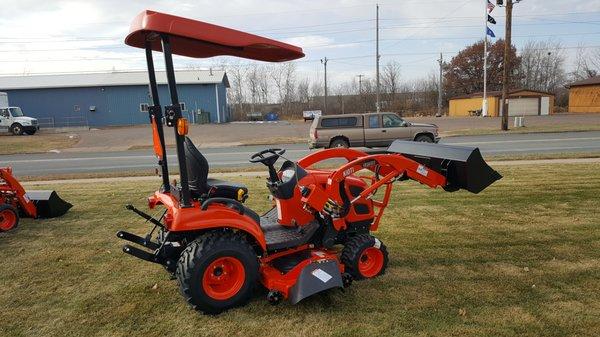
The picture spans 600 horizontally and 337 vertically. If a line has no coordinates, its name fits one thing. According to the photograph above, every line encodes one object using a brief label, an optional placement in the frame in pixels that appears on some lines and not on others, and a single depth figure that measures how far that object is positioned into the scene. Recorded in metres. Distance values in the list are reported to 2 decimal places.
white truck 35.47
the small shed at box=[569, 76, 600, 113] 49.69
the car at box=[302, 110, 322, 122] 52.09
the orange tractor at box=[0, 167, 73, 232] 6.66
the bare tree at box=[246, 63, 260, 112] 77.62
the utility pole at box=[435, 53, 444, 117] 56.31
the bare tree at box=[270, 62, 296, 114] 73.20
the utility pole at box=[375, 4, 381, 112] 42.46
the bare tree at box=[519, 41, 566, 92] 78.31
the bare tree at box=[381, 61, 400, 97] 74.88
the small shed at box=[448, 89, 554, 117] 50.28
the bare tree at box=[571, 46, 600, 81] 73.00
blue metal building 46.44
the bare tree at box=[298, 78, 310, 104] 74.38
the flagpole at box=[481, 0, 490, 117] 46.84
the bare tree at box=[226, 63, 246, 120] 72.94
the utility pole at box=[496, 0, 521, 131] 25.50
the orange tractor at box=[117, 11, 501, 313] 3.75
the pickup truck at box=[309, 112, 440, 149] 19.25
